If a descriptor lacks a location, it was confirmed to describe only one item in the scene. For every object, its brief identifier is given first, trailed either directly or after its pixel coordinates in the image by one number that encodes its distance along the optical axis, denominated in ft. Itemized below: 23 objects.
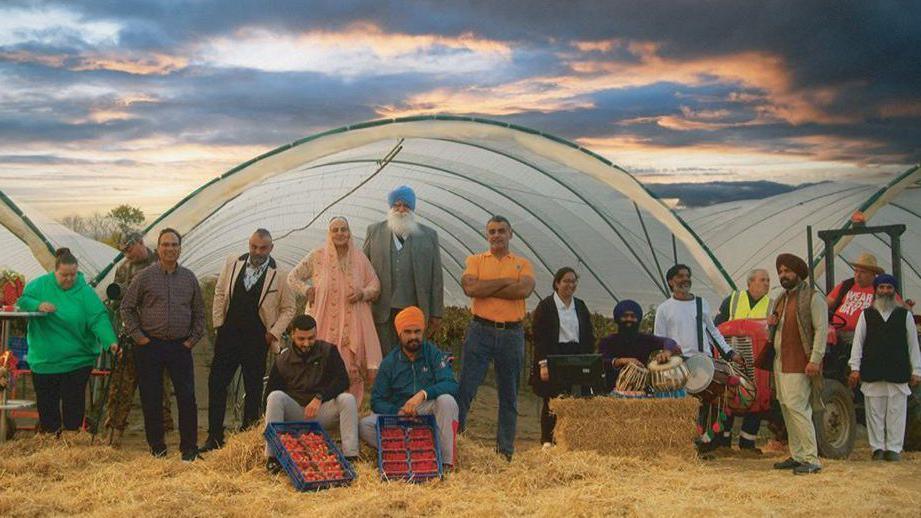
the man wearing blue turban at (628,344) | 22.39
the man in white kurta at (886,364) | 24.23
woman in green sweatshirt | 22.27
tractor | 24.16
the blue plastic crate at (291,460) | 17.81
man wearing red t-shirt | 25.50
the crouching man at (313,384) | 19.40
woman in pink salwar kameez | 21.50
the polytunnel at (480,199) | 30.04
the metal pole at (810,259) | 25.11
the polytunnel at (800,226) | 55.57
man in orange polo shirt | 21.20
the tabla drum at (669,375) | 21.76
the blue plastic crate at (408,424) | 18.84
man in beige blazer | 21.63
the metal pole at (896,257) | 25.38
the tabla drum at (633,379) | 21.99
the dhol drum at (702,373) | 22.40
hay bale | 21.56
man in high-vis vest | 24.71
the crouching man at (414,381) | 19.62
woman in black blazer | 22.58
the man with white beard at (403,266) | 21.77
